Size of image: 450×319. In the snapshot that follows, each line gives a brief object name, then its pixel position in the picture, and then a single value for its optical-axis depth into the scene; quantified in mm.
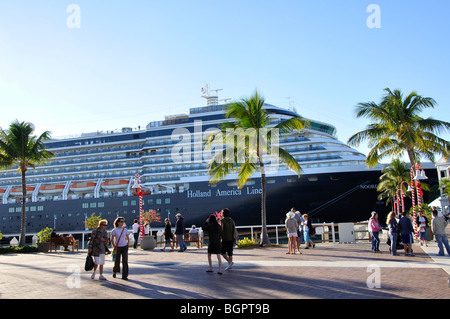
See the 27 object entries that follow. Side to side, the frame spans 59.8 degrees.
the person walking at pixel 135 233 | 18297
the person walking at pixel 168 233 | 17125
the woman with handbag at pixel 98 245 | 8867
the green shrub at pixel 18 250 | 20406
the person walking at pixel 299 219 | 15002
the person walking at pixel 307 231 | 15367
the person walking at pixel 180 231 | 16016
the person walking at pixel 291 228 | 13344
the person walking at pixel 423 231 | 15348
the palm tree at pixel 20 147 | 22984
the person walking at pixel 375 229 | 13180
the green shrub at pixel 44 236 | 20609
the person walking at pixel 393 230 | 12328
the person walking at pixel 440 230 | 12039
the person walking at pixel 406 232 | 11914
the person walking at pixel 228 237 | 9750
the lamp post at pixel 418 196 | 18059
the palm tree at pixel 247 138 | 17312
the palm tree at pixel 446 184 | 45312
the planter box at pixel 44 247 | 20047
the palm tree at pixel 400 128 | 18766
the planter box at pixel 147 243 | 17422
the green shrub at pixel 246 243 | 16422
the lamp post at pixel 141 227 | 19441
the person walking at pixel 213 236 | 9383
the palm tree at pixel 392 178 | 32500
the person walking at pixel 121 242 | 8820
